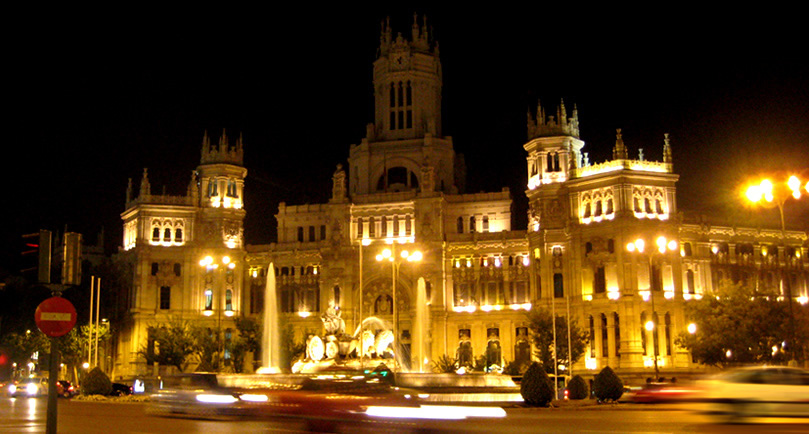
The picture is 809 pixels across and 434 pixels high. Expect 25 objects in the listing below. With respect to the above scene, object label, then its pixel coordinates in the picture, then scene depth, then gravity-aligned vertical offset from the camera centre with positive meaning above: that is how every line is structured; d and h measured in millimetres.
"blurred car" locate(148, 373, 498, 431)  23859 -1386
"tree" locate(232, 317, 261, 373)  88688 +1089
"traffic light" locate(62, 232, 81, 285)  17969 +1782
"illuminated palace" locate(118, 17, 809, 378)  84438 +9727
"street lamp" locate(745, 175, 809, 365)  35688 +5906
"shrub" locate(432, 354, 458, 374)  80331 -1450
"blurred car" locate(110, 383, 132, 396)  64156 -2476
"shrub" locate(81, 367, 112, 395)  57375 -1800
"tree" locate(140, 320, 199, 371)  85125 +651
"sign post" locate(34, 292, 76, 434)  17203 +582
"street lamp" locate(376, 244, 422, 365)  94606 +9320
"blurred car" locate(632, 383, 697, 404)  35906 -2061
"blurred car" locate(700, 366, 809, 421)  25484 -1367
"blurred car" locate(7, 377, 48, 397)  65625 -2282
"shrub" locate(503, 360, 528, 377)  73506 -1702
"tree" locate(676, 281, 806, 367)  69312 +1153
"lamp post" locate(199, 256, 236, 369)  97125 +7435
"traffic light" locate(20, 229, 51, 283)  17484 +1985
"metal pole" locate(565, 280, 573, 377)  72775 -1139
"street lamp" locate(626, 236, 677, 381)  80688 +8599
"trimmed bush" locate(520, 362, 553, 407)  44250 -1925
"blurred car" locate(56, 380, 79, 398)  63625 -2348
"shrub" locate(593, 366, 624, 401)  47219 -2055
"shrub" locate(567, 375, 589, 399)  52031 -2350
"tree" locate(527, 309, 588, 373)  79000 +744
